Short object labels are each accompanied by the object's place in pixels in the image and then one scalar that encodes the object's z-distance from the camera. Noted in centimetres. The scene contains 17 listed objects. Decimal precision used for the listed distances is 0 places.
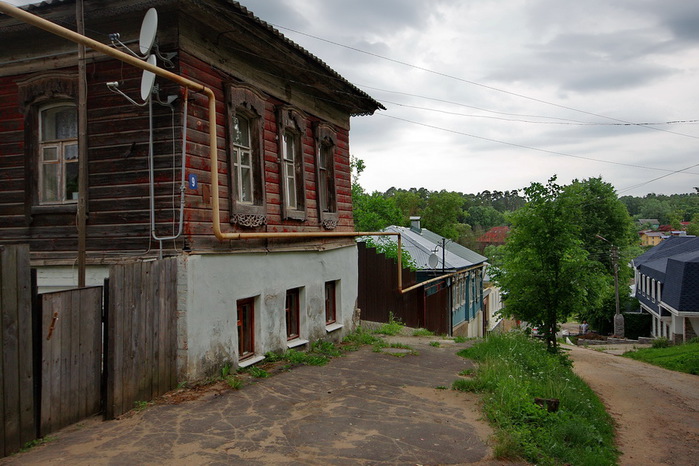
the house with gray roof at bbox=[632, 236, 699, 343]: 2820
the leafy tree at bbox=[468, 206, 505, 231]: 10594
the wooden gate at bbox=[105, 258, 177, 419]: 625
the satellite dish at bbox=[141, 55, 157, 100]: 714
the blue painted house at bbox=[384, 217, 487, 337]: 2311
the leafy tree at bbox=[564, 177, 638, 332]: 4334
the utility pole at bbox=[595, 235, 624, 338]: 3650
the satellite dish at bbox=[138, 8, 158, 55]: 697
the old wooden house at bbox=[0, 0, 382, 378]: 760
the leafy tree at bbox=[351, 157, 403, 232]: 2742
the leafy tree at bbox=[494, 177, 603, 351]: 1355
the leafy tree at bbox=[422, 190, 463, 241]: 5525
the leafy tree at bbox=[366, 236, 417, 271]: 2065
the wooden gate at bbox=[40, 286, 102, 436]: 552
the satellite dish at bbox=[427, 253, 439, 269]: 2109
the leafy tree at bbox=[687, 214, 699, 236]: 8546
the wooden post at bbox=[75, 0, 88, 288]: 704
